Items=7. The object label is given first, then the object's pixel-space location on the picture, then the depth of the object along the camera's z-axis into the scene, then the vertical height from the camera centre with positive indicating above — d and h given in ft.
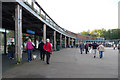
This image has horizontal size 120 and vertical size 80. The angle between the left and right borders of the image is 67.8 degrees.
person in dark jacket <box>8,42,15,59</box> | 26.20 -2.75
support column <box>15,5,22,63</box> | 20.06 +1.52
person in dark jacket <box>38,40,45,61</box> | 25.78 -1.80
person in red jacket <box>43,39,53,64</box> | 20.81 -1.92
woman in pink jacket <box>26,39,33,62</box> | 22.35 -1.57
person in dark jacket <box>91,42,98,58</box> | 31.49 -1.77
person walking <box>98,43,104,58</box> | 29.44 -2.62
